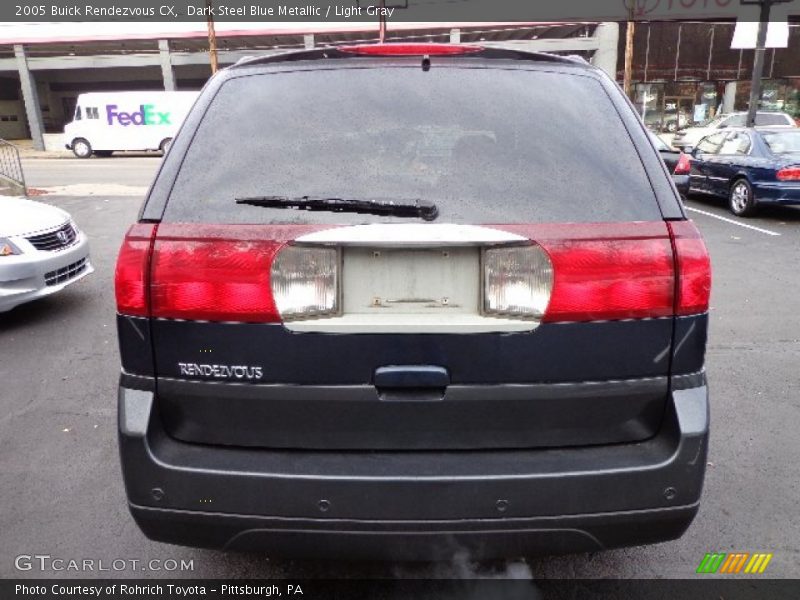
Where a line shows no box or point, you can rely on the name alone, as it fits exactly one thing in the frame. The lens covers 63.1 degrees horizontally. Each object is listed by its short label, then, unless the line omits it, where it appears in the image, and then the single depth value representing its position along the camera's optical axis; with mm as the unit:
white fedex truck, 28453
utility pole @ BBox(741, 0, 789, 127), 18312
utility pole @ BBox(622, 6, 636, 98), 24588
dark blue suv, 1823
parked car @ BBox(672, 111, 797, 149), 22419
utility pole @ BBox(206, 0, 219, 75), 26281
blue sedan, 10367
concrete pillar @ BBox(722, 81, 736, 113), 34156
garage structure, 32875
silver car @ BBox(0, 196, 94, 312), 5418
